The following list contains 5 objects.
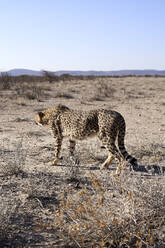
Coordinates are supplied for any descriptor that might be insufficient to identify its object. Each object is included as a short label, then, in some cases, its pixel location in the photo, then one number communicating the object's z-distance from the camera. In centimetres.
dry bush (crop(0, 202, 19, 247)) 312
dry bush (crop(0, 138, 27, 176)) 477
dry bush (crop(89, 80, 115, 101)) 1386
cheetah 495
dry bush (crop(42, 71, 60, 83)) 2331
